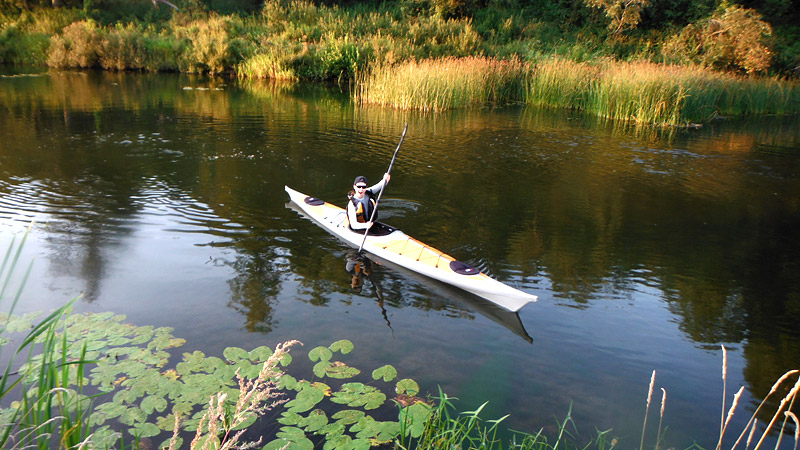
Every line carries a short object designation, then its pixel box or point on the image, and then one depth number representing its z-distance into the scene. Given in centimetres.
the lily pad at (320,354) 427
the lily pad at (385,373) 409
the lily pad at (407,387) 393
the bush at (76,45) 2364
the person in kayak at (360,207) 668
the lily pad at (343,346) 444
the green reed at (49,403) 217
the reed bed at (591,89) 1467
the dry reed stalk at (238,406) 170
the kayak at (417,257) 526
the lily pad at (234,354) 414
